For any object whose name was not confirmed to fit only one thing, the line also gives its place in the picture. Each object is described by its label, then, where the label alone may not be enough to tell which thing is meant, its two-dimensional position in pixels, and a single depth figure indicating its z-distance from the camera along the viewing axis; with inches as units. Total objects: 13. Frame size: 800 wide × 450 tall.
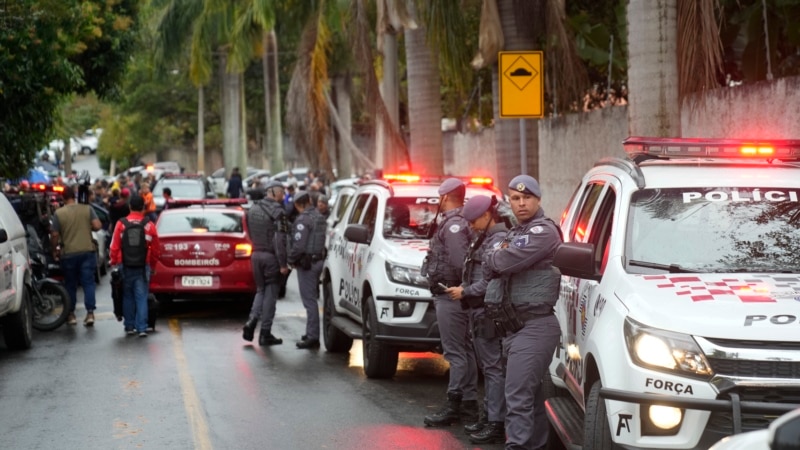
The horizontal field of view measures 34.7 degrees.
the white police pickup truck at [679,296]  247.1
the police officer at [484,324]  373.7
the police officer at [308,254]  584.1
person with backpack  637.9
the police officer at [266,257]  598.5
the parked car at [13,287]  568.7
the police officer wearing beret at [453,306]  398.0
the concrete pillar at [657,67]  498.9
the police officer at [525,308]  322.7
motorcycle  667.4
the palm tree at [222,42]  1638.8
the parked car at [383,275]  477.1
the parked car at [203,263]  709.3
